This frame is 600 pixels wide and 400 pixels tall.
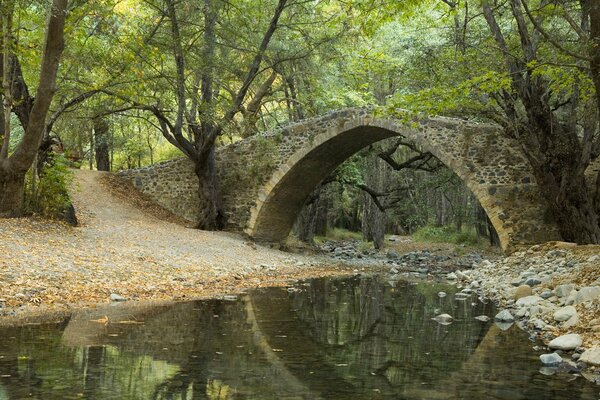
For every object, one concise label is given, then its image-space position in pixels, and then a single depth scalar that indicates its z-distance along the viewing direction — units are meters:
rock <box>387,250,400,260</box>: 17.30
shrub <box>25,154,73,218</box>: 10.95
